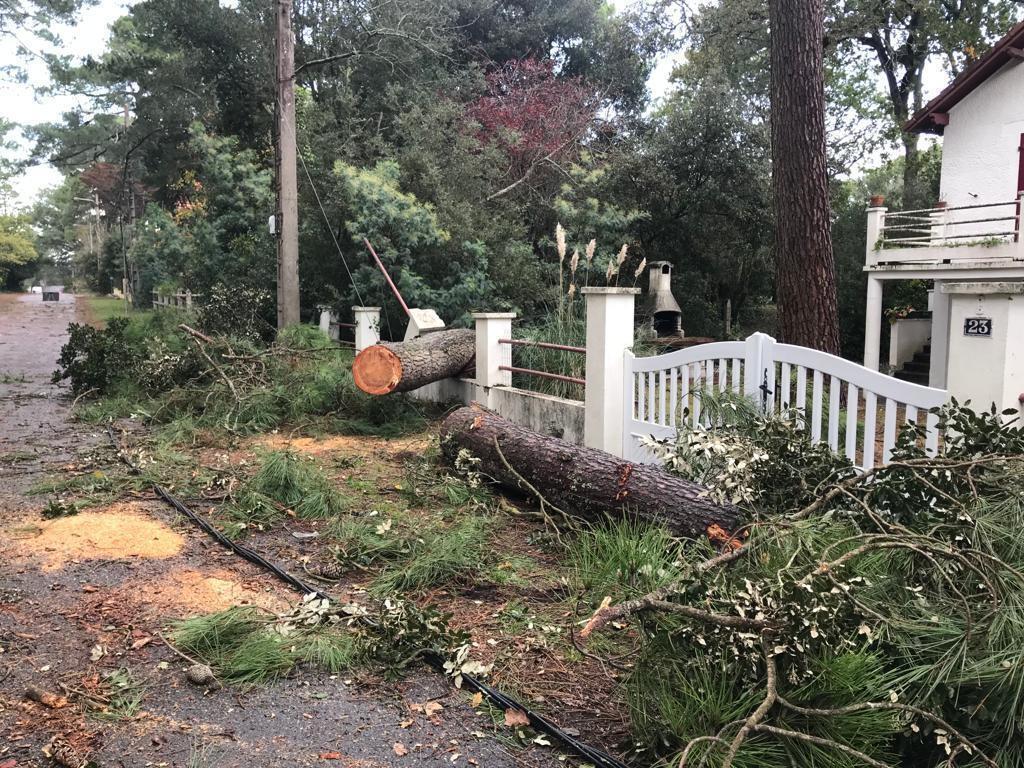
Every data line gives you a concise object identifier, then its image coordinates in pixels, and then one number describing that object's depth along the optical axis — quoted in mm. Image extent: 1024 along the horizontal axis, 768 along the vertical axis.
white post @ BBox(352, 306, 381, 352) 11375
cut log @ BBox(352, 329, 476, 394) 8438
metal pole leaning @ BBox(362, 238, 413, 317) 10484
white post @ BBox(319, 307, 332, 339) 13204
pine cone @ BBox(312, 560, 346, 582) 4582
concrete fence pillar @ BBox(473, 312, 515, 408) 8680
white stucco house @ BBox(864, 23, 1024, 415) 13453
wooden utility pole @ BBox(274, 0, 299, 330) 11750
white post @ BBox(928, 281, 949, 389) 13508
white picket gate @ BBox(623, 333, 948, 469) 4234
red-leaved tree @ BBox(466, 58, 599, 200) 15938
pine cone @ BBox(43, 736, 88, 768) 2643
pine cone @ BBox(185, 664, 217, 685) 3234
